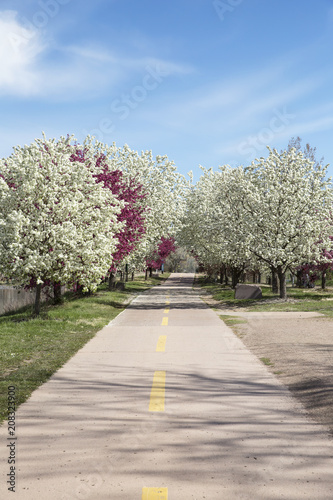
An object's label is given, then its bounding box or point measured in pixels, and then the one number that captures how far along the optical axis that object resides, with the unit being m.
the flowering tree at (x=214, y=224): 26.45
